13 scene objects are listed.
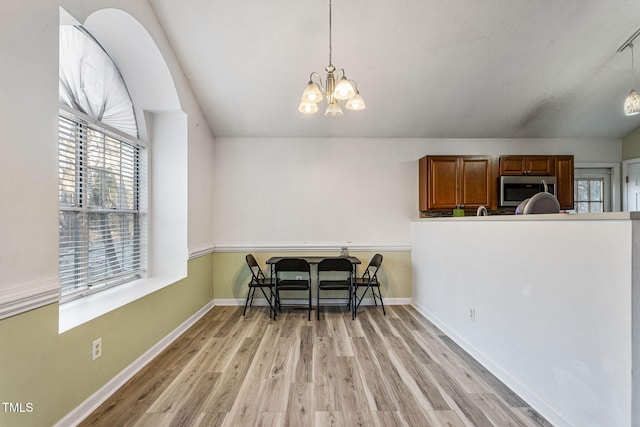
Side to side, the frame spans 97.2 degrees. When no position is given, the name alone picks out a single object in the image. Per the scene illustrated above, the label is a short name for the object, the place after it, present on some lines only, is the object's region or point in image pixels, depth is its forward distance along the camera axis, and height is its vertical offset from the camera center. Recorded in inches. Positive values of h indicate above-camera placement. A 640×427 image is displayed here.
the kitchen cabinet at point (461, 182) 150.5 +17.9
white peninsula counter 52.9 -23.1
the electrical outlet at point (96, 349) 72.6 -34.7
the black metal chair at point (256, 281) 142.7 -34.6
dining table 137.8 -23.0
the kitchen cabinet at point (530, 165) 151.7 +27.2
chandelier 71.6 +32.0
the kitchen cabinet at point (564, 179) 151.8 +19.6
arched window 84.2 +14.7
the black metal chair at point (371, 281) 142.6 -34.5
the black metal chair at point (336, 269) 137.8 -27.0
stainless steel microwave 148.7 +15.1
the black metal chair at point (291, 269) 138.1 -27.0
